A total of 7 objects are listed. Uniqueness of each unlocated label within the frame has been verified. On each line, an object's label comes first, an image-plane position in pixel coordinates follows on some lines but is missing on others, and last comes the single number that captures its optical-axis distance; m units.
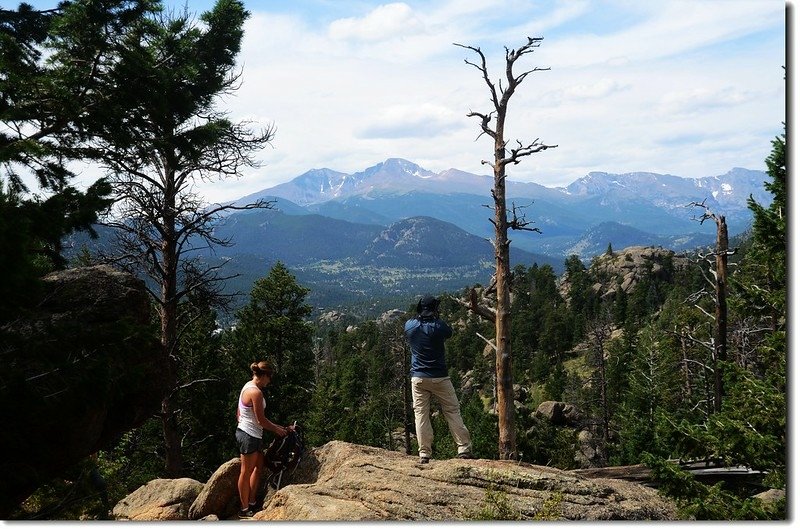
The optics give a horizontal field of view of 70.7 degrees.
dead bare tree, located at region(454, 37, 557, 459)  9.98
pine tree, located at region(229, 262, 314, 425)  25.25
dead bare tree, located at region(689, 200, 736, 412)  12.86
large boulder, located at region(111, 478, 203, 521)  9.68
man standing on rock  8.12
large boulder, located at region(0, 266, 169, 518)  5.26
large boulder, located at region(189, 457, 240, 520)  9.27
